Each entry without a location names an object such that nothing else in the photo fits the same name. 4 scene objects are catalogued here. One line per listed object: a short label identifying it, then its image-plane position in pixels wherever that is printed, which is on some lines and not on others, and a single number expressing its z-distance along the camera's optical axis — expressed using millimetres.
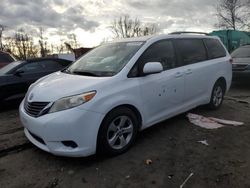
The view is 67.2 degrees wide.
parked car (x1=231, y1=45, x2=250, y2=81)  6079
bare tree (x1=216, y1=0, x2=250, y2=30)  22306
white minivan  2340
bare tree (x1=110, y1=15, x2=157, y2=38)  28525
